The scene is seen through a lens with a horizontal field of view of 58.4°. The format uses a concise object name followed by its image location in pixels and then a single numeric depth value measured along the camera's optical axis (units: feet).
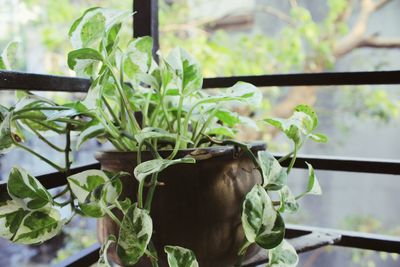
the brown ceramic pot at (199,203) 1.50
